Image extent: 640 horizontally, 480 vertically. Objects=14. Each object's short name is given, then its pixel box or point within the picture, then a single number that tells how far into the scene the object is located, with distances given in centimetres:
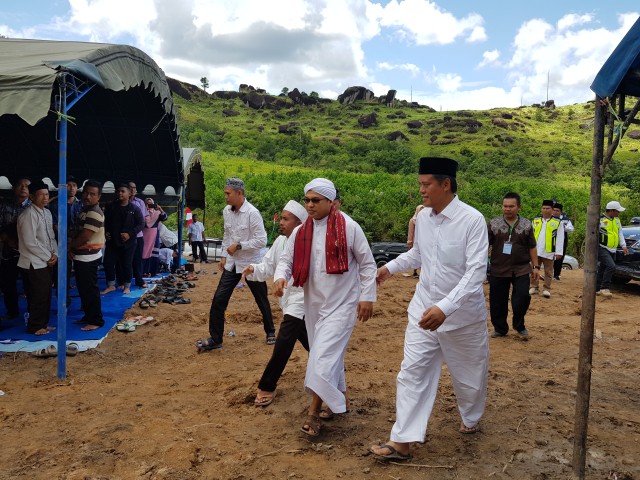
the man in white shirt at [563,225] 1029
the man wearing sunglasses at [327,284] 356
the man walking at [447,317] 321
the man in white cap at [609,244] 970
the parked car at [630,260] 1026
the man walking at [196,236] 1480
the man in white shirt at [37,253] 579
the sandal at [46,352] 539
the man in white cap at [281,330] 400
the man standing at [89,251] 627
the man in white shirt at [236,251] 580
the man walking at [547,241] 995
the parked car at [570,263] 1523
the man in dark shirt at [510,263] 641
